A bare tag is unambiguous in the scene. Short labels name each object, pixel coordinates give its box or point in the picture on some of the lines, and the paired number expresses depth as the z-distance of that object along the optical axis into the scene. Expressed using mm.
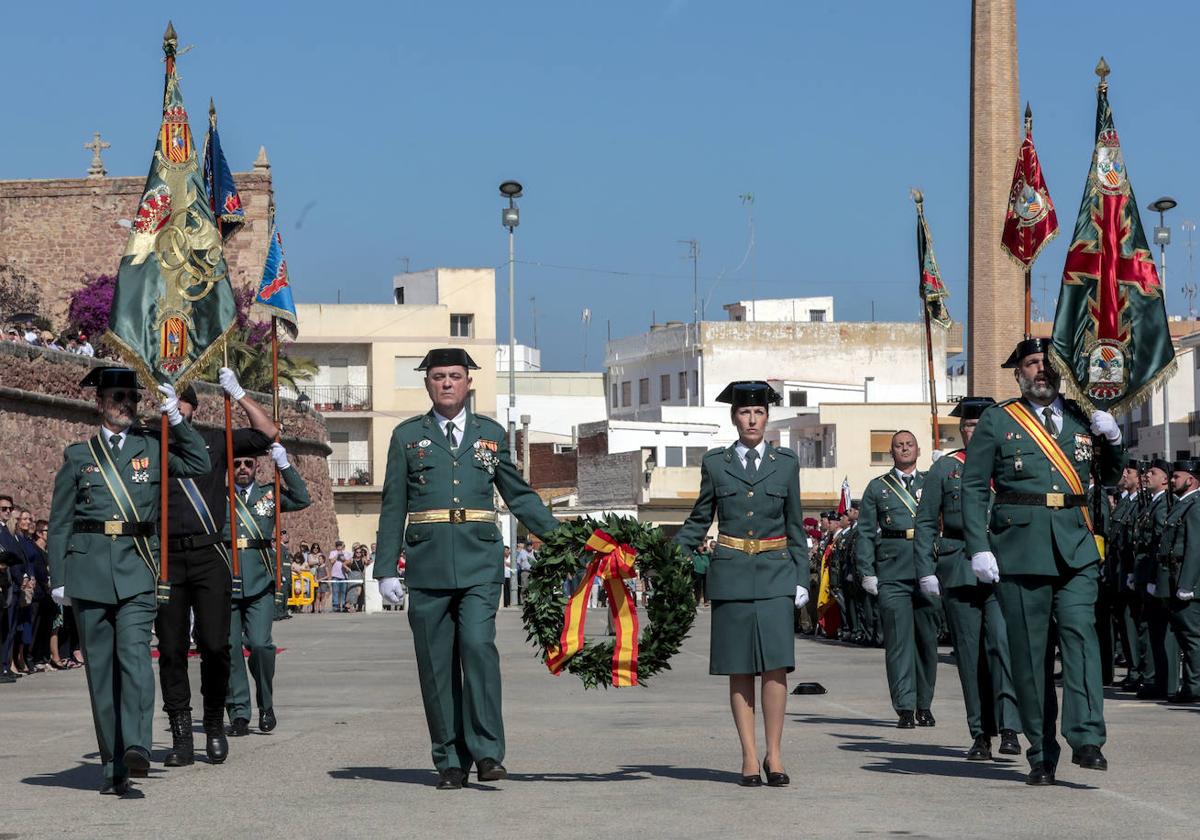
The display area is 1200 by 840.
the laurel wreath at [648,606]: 11234
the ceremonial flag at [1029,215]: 16562
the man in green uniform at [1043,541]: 10492
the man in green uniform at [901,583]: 14359
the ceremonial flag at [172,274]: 13039
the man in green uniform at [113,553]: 10859
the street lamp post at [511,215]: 56875
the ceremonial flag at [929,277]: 22422
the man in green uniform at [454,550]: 10766
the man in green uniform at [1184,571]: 16969
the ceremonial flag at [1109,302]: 12289
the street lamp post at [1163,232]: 61125
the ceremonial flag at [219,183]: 17375
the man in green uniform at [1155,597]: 17266
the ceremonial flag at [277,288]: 23781
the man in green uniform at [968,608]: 12125
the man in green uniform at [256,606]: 13883
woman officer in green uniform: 10797
